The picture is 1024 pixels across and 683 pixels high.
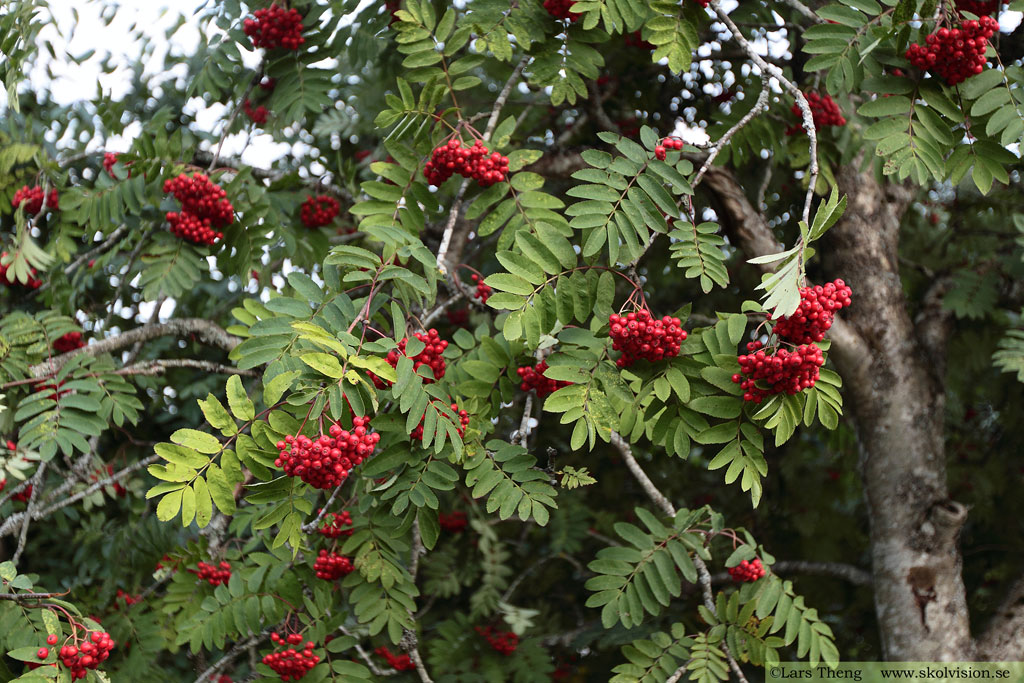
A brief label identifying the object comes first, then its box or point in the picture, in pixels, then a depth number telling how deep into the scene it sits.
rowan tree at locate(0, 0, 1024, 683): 2.18
